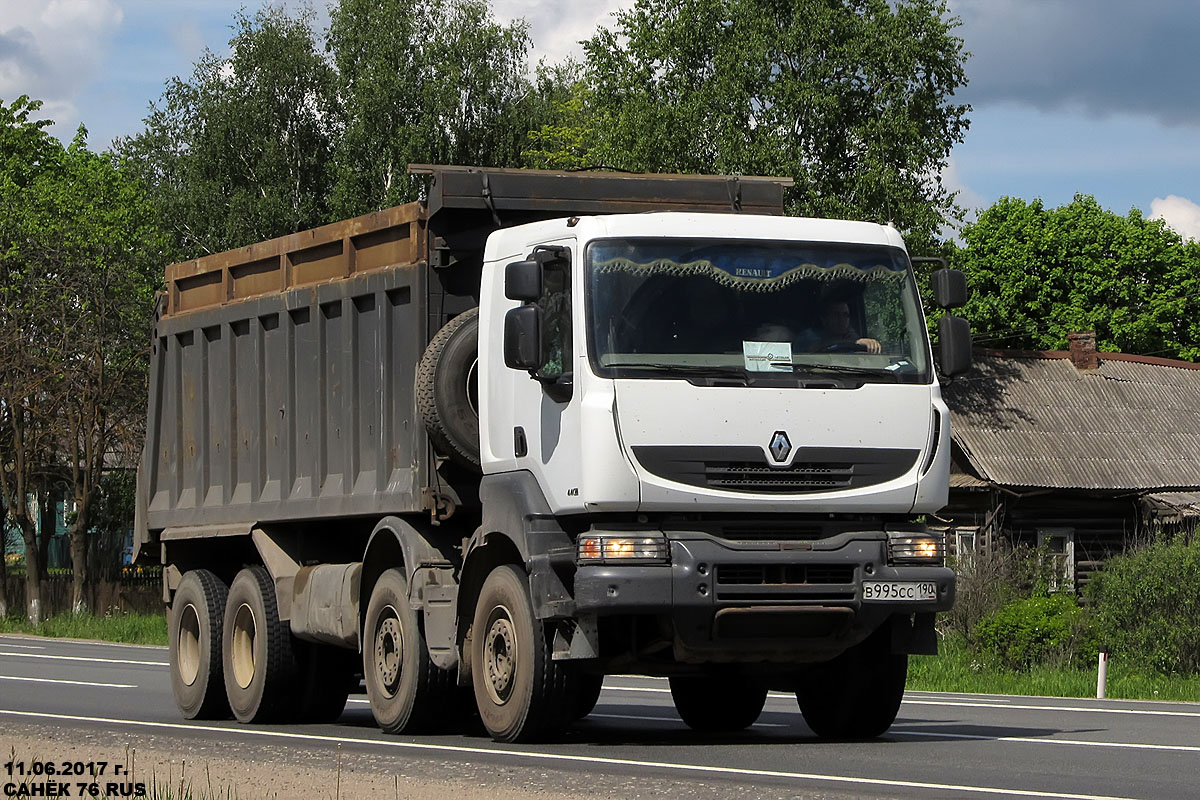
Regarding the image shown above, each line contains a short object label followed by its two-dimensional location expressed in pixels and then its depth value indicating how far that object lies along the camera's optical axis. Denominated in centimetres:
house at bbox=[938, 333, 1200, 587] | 4350
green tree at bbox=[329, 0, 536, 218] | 5612
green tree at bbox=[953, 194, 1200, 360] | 6744
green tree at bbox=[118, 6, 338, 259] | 5631
